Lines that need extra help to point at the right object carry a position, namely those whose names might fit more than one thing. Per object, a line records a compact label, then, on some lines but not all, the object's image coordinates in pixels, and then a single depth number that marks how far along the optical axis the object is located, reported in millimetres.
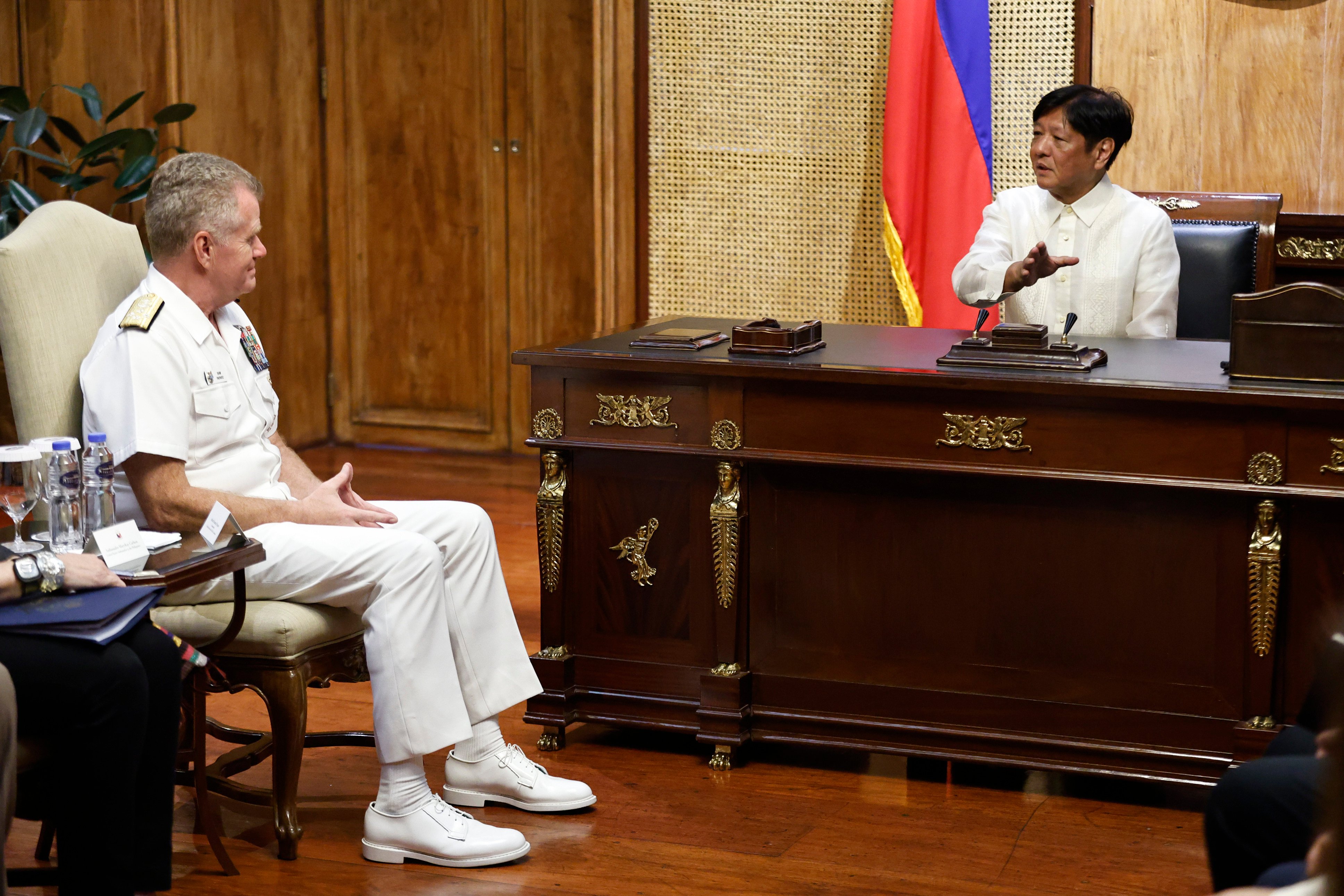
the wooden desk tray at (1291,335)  5414
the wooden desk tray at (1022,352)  5766
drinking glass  4746
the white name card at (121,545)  4707
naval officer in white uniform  5273
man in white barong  7023
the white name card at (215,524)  4910
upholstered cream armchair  5211
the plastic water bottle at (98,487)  4906
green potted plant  9648
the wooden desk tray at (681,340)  6293
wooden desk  5562
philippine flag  9352
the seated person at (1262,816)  3350
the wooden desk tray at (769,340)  6117
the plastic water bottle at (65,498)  4801
